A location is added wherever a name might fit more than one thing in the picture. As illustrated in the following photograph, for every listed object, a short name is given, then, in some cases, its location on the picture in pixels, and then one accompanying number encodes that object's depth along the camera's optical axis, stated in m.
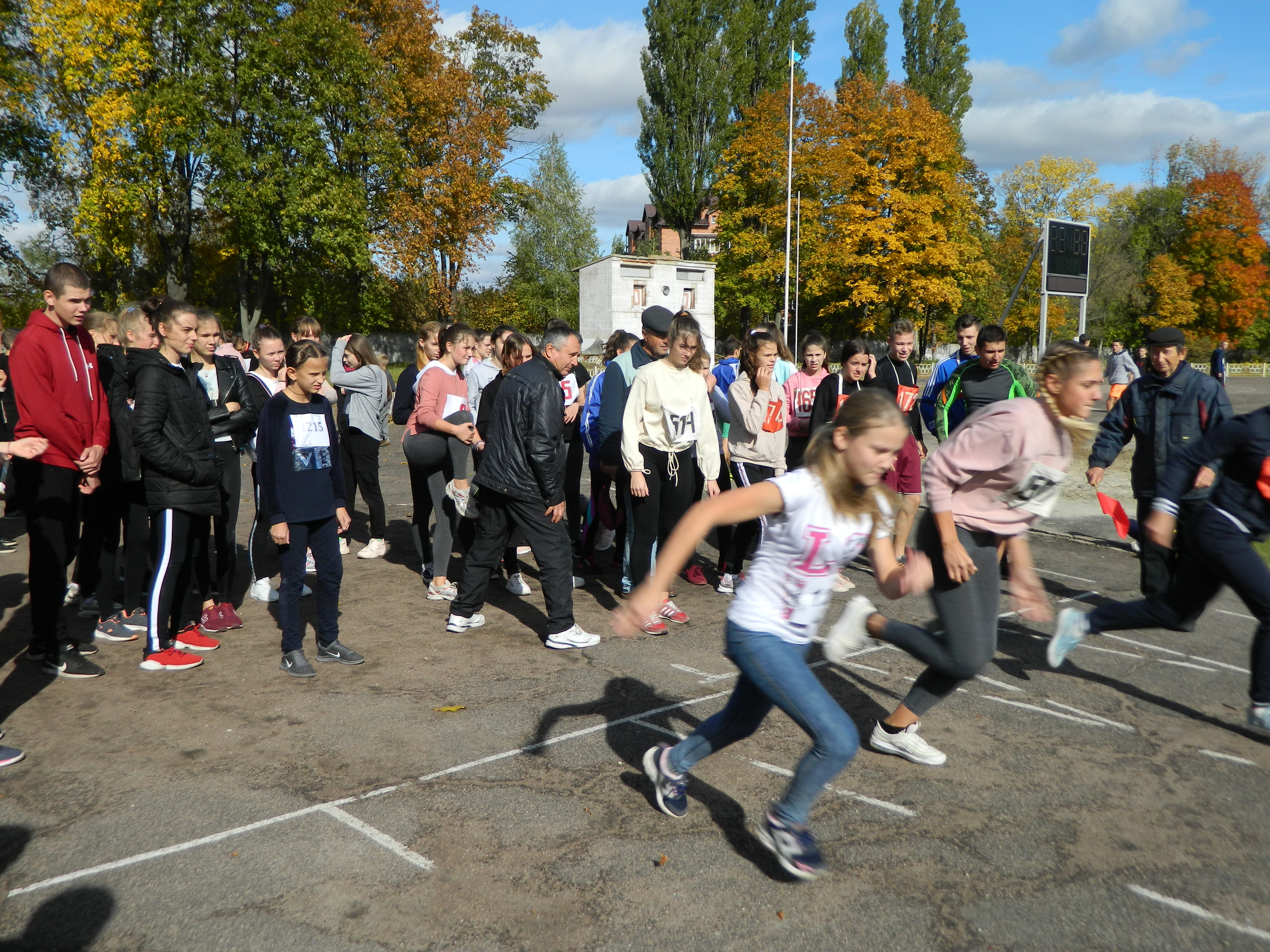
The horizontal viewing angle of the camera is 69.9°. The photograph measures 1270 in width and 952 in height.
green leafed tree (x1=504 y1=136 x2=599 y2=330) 61.53
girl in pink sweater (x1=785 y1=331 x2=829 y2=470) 7.76
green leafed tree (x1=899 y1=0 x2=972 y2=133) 52.78
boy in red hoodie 5.04
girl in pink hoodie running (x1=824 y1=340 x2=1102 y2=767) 3.96
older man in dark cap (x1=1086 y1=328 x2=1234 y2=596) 6.25
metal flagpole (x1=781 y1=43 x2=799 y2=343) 35.50
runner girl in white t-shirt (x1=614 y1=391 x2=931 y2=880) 3.07
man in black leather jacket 5.81
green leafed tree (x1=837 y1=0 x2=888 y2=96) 51.31
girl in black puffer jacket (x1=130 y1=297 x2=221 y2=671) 5.20
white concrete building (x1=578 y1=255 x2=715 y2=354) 52.72
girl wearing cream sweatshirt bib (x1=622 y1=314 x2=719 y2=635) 6.28
